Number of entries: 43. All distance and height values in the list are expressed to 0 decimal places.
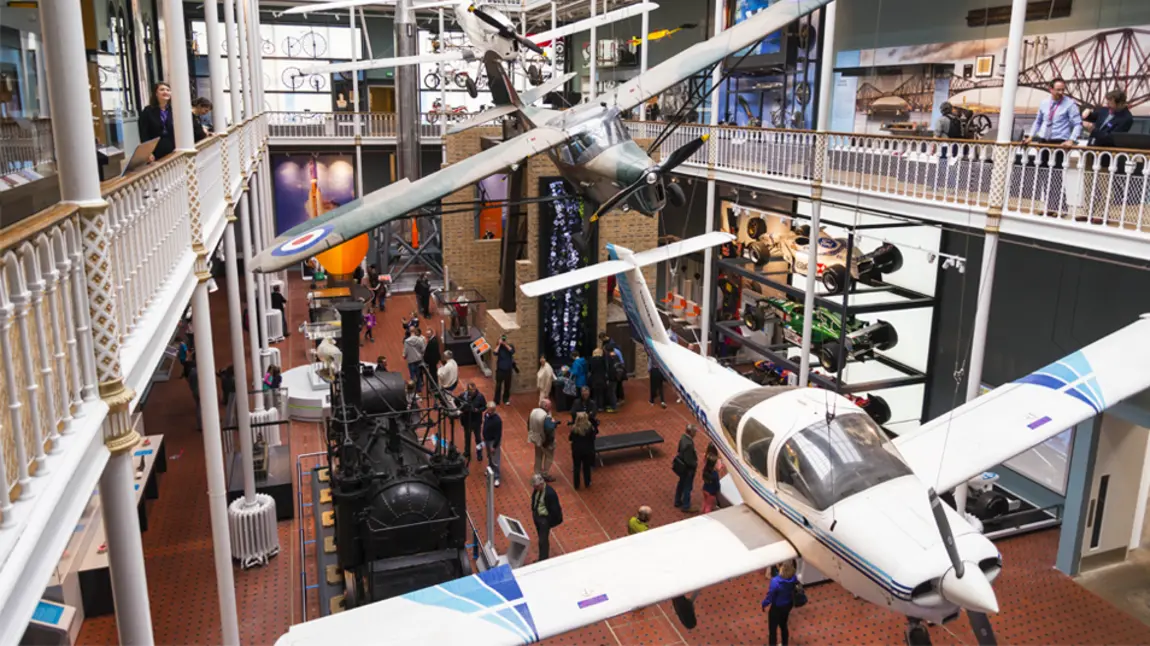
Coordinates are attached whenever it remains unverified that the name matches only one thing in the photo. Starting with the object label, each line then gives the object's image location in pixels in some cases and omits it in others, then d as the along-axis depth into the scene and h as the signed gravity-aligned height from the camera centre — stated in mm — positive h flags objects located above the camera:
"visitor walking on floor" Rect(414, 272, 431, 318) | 25078 -5196
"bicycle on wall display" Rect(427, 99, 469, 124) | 31484 +100
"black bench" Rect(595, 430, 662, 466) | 15625 -5907
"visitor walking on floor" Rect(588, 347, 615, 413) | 17453 -5238
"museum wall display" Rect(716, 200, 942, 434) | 15789 -3533
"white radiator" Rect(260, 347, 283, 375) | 18516 -5337
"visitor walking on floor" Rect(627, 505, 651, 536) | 11180 -5277
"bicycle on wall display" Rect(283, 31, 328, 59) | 35875 +2891
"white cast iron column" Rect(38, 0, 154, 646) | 4047 -856
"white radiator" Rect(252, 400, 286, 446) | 14789 -5369
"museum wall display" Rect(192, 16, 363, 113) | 35688 +2356
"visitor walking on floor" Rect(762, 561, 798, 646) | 9664 -5316
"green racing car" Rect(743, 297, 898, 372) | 16062 -4063
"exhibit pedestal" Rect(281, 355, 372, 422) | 17781 -5896
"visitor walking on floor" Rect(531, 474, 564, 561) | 11812 -5351
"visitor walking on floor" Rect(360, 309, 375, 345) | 23175 -5758
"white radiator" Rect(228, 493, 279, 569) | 11820 -5761
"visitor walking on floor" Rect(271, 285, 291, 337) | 23094 -5048
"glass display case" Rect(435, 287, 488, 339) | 22281 -5120
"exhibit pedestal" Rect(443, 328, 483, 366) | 21688 -5824
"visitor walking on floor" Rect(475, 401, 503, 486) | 13961 -5073
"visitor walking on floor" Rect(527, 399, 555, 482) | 13961 -5215
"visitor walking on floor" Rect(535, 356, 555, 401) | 16797 -5089
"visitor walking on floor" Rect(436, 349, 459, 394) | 16000 -4766
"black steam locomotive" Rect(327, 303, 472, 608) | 9609 -4544
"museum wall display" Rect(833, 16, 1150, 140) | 14398 +982
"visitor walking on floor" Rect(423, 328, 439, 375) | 18375 -5092
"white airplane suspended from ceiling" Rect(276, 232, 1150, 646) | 6777 -3510
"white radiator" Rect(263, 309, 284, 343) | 22656 -5593
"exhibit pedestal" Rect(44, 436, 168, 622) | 9836 -5464
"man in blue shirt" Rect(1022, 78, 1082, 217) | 11156 -52
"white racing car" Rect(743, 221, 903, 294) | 15648 -2616
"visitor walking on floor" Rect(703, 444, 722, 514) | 13172 -5506
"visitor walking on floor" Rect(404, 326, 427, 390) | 18380 -5026
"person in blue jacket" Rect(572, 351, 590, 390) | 17766 -5232
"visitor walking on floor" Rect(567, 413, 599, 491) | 14148 -5374
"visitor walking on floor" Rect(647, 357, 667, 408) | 18625 -5764
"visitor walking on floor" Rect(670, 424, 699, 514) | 13445 -5445
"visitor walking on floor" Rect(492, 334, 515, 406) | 18389 -5408
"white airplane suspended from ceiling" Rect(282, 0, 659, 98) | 12898 +1423
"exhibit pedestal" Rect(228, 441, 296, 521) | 12633 -5617
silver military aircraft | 8844 -480
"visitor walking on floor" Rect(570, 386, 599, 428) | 15102 -5109
